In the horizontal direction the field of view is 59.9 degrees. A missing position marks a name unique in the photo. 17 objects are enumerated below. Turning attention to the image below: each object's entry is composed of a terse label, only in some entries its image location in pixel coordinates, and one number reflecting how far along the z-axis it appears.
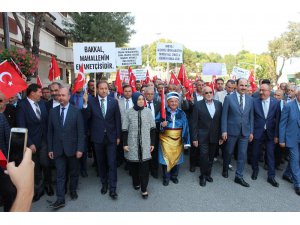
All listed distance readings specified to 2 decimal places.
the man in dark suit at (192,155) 5.82
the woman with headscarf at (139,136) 4.47
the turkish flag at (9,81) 4.27
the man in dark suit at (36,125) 4.31
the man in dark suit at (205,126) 5.13
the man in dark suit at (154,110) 5.37
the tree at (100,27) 21.05
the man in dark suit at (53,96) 5.06
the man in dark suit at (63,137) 4.17
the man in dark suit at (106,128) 4.53
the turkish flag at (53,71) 7.01
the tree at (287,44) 29.95
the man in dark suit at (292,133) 4.78
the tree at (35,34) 9.53
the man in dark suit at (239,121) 5.09
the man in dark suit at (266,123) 5.18
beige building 13.11
